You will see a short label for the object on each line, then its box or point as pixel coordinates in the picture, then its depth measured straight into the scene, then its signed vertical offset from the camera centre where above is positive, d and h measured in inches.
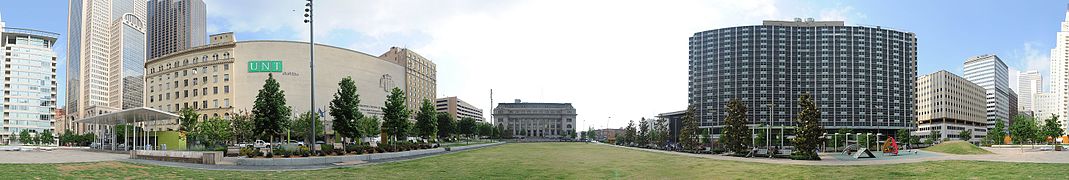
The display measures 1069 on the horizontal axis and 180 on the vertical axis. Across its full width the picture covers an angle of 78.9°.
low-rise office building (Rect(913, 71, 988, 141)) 6008.9 -42.3
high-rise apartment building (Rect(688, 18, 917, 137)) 5585.6 +252.3
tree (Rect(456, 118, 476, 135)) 4281.5 -172.6
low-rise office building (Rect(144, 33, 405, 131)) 3587.6 +137.7
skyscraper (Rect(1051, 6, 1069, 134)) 6476.4 +306.0
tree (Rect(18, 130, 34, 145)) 4382.4 -262.8
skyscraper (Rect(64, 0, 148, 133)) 7480.3 +488.2
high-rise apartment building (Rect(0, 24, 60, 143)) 5142.7 +159.1
